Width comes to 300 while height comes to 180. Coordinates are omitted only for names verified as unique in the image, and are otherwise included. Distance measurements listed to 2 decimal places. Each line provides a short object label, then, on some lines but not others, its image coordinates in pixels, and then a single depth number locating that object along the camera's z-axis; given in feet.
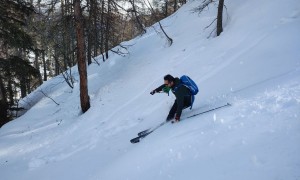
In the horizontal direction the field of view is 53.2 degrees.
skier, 27.48
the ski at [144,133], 28.71
